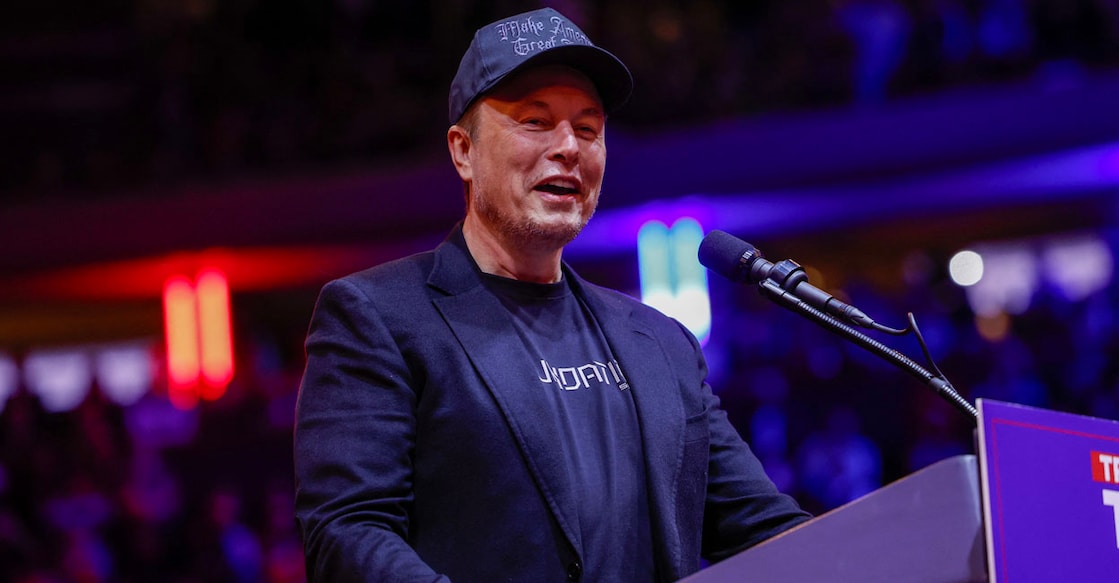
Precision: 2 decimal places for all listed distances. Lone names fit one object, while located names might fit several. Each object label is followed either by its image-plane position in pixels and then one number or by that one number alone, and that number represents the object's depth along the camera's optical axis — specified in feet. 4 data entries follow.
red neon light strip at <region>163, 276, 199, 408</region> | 64.91
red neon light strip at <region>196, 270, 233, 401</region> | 66.57
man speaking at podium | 19.00
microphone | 19.04
